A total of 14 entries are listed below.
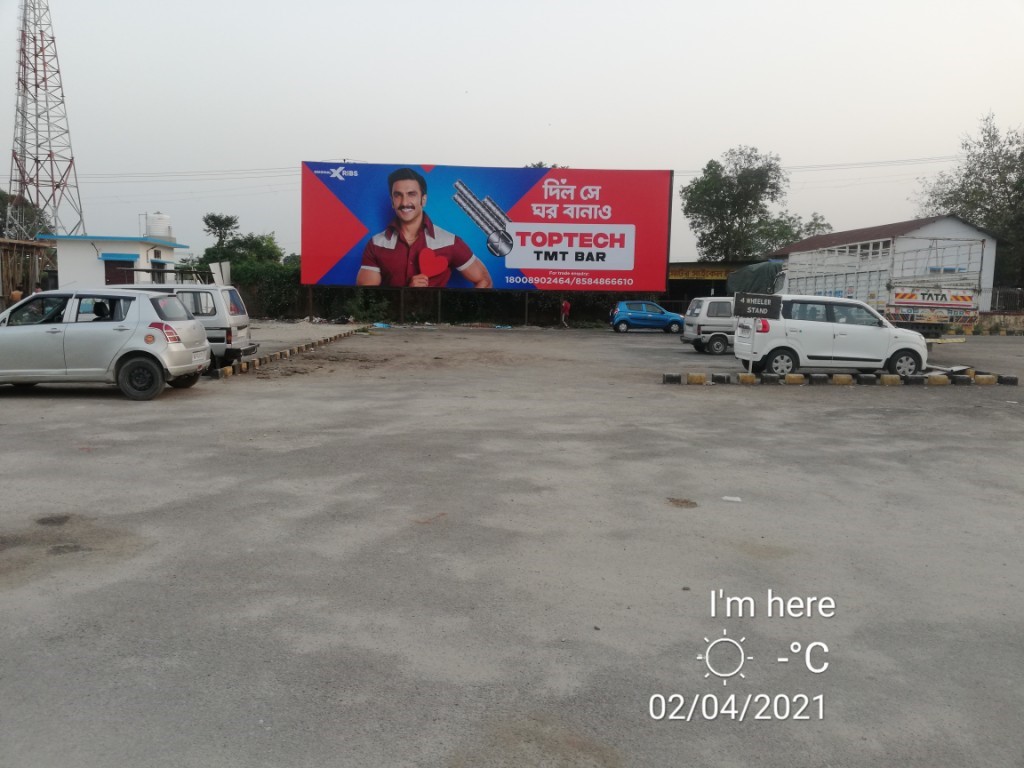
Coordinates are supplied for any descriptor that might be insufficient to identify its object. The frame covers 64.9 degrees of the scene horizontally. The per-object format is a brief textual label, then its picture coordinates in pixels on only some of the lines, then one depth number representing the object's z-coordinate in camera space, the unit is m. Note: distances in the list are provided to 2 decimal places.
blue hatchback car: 36.03
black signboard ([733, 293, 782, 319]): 15.64
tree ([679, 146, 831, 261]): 56.72
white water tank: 38.25
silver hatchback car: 11.77
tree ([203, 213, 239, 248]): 60.25
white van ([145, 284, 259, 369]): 14.98
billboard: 37.06
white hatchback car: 15.62
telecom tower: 49.62
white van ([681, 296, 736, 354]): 23.53
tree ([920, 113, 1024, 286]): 47.47
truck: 22.75
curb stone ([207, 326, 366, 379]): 15.38
